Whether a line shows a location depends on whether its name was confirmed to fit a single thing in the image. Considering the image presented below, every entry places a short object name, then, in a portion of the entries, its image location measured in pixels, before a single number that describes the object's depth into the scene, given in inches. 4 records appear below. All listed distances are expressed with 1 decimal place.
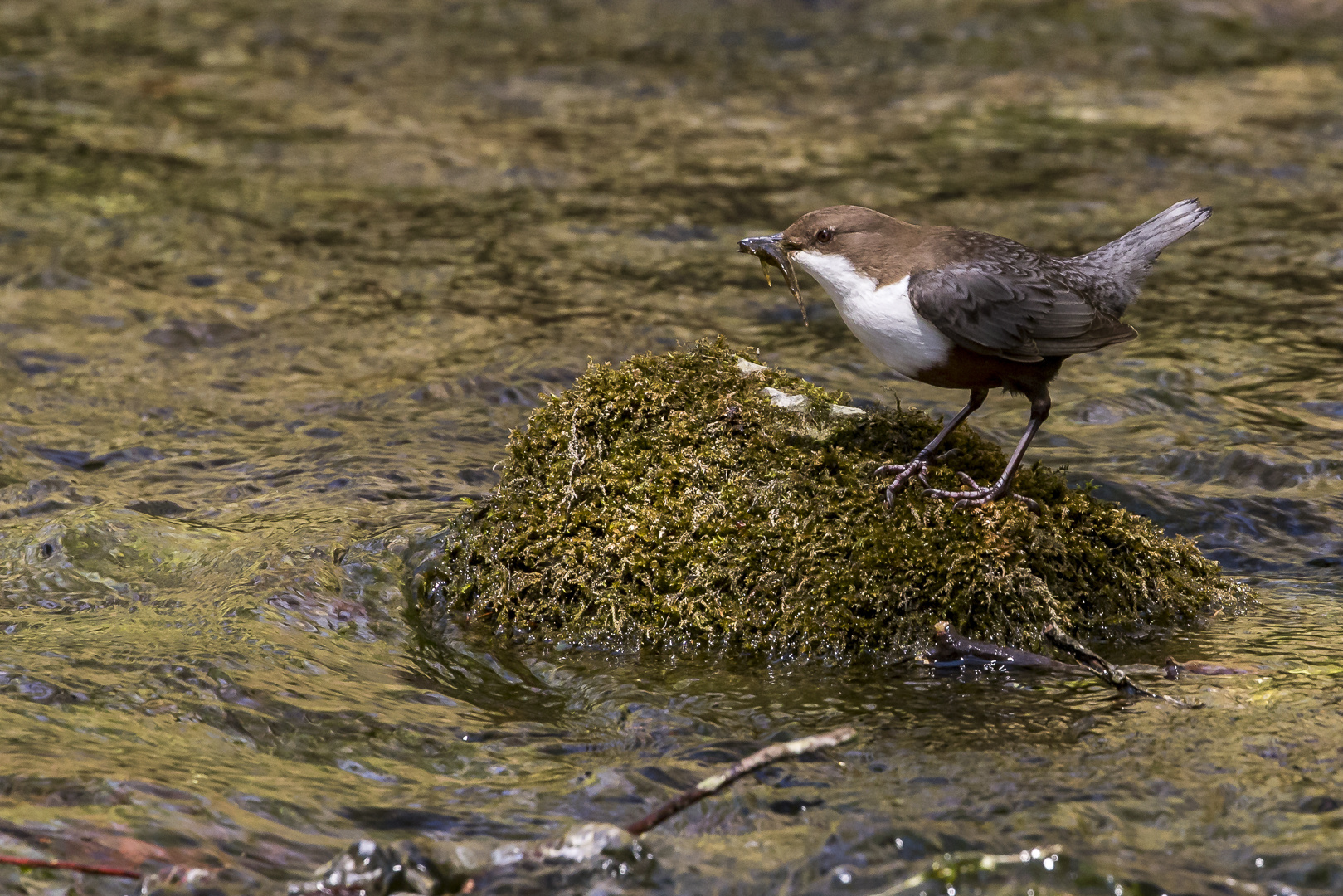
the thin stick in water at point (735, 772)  211.3
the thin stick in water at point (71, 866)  208.2
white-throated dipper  304.3
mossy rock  299.0
